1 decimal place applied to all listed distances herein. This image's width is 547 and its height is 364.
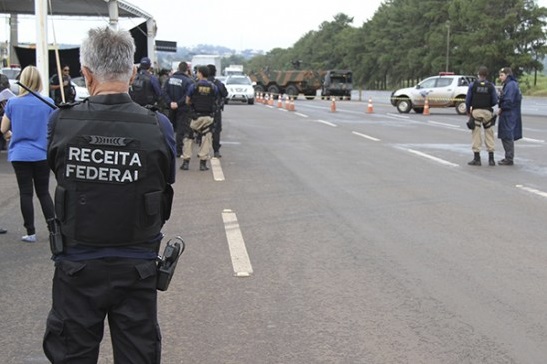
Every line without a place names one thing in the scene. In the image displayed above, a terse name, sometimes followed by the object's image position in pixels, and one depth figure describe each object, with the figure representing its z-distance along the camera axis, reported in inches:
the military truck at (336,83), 2046.0
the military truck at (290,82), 2011.6
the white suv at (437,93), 1283.2
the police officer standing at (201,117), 468.8
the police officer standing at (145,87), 511.2
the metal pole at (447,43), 3077.5
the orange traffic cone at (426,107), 1230.7
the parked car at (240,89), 1547.7
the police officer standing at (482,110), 506.9
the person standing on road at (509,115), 509.4
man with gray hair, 103.7
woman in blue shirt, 248.1
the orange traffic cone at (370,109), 1249.4
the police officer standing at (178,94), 525.0
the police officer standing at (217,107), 496.5
